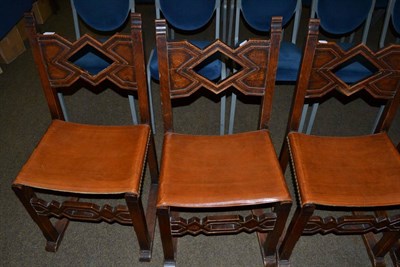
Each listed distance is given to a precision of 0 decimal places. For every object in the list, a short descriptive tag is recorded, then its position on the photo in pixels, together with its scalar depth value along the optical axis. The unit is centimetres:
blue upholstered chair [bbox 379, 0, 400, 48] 189
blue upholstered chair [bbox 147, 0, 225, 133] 184
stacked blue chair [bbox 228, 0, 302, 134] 176
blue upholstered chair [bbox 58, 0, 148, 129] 185
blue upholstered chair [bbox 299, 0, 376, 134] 185
